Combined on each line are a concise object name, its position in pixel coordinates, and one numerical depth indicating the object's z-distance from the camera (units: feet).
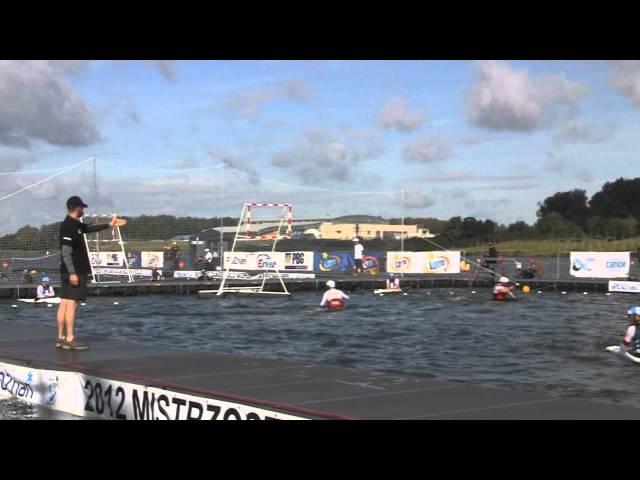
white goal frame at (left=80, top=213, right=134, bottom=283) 114.32
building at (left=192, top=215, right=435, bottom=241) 155.12
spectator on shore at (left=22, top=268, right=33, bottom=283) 117.91
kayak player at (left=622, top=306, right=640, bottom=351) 51.75
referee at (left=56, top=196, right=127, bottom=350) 32.94
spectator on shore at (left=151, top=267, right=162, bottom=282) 131.25
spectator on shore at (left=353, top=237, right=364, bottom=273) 145.28
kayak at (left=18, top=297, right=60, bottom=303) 97.86
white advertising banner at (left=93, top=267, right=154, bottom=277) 135.83
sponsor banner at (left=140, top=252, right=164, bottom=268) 147.33
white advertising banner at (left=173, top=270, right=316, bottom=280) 134.62
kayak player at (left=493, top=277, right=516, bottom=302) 104.06
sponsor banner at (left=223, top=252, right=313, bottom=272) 137.90
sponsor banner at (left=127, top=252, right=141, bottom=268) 147.74
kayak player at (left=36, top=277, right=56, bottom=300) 98.55
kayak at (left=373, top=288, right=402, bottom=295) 122.62
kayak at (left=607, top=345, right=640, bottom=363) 51.29
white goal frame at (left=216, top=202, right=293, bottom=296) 104.99
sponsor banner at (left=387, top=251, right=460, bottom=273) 144.05
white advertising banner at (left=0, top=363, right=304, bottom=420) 24.03
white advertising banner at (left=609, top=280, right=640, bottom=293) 120.57
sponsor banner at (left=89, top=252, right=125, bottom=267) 144.36
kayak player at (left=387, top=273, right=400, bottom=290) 124.94
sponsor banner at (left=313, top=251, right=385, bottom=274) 153.07
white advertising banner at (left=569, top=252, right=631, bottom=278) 131.34
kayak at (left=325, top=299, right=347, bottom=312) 90.22
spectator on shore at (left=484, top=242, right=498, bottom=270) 145.89
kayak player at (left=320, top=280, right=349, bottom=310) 90.17
